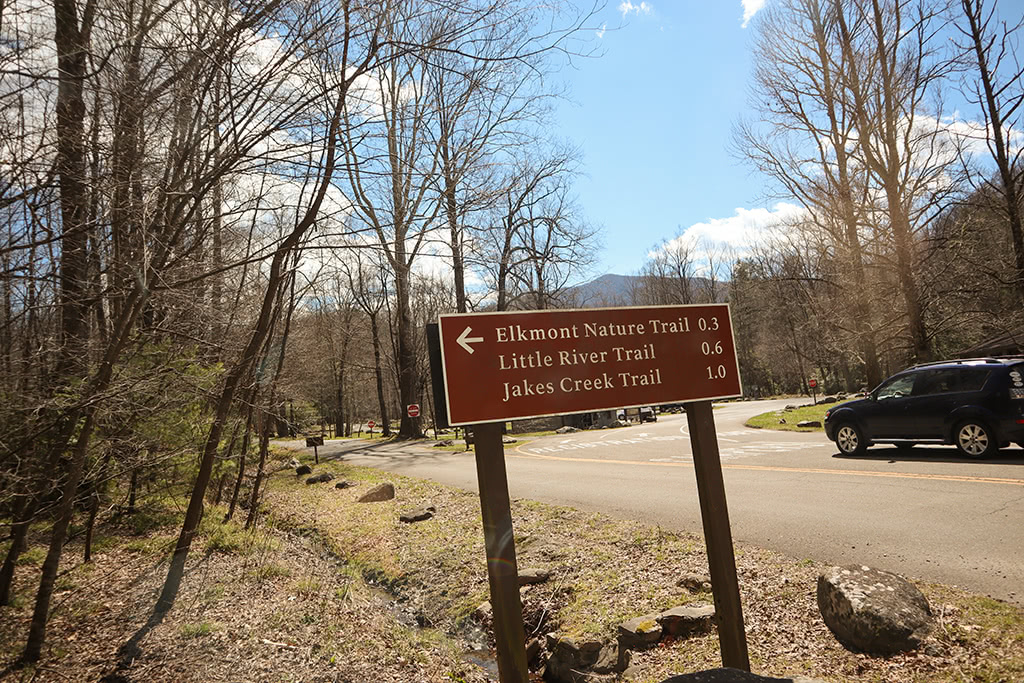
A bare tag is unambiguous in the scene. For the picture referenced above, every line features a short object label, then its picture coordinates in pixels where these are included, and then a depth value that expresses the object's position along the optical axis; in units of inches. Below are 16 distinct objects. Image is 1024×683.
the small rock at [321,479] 670.5
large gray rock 156.7
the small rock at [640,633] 192.9
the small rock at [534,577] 271.3
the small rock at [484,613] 265.0
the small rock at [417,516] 436.8
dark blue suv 375.9
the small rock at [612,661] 183.0
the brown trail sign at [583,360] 127.3
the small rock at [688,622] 193.3
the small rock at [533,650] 220.8
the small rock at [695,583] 228.2
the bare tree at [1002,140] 449.4
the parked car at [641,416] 1204.5
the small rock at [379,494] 529.3
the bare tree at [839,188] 741.9
